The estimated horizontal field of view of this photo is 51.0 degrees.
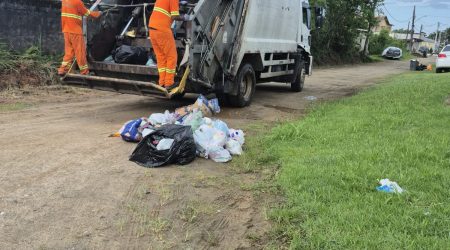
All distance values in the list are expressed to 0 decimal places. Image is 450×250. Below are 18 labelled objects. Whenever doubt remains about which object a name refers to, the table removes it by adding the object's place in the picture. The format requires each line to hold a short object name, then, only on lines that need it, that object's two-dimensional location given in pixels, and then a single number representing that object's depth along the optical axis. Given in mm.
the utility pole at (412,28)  68025
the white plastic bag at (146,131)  5798
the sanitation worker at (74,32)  7781
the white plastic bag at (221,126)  6012
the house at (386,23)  96162
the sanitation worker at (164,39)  7234
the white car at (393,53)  46062
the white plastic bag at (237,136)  6122
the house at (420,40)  97612
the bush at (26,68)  10591
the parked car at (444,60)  21797
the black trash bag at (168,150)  5129
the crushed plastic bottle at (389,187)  4212
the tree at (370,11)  34219
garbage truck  7488
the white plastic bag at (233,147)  5770
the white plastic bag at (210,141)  5532
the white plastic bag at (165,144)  5168
